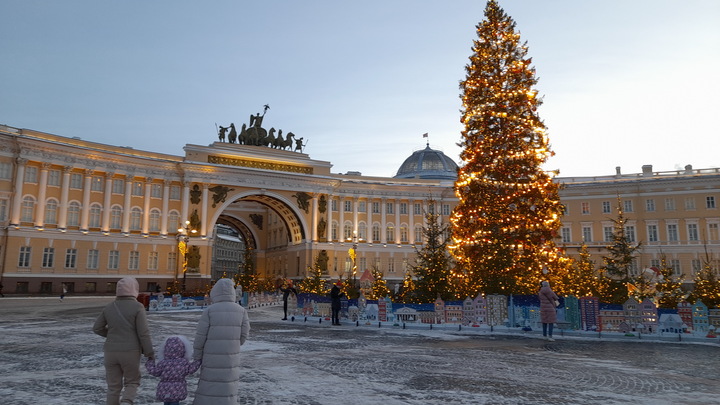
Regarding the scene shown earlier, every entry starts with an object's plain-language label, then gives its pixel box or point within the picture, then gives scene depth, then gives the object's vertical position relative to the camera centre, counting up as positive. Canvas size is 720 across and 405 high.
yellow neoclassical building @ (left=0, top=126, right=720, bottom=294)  43.22 +7.18
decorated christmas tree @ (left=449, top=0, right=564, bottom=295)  22.56 +4.69
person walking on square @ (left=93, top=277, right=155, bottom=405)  5.82 -0.77
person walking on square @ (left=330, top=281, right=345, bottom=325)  21.88 -1.08
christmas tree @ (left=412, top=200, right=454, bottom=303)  23.84 +0.17
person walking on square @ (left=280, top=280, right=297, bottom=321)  24.43 -0.63
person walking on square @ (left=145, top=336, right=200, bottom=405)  5.24 -0.94
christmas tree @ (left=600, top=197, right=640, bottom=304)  27.42 +0.70
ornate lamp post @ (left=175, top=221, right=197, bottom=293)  47.50 +4.04
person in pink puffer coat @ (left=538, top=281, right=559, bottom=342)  16.06 -0.85
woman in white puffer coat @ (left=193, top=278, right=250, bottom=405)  5.27 -0.72
